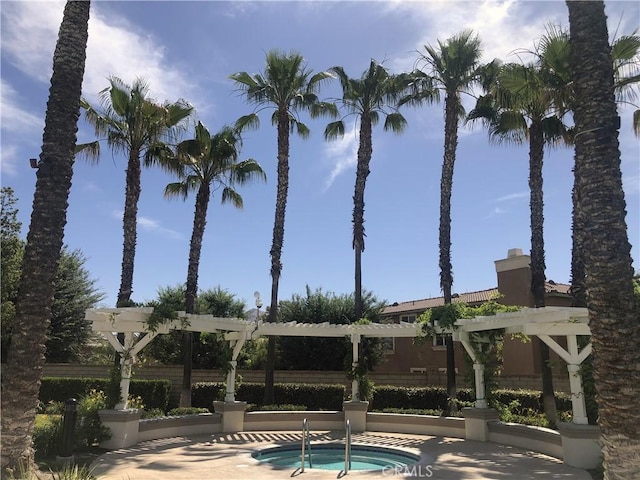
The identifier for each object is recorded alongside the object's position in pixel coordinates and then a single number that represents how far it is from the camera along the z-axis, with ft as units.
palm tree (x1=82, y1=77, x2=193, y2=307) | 55.31
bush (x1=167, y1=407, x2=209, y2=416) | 51.78
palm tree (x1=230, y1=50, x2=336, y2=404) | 64.49
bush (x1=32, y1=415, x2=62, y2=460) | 33.30
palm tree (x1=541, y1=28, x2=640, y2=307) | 44.70
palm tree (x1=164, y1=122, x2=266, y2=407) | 59.62
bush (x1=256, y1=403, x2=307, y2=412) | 54.62
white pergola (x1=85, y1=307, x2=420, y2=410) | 41.83
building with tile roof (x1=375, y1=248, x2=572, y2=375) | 82.64
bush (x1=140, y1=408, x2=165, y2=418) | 50.15
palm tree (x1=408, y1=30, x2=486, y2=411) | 60.80
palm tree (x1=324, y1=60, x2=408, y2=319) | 67.46
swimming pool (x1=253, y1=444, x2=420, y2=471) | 38.23
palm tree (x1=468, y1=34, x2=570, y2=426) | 47.06
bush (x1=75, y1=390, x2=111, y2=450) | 36.86
